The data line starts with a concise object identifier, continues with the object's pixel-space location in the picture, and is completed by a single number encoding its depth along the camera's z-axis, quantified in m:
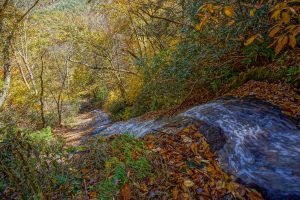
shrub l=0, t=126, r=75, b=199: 3.00
